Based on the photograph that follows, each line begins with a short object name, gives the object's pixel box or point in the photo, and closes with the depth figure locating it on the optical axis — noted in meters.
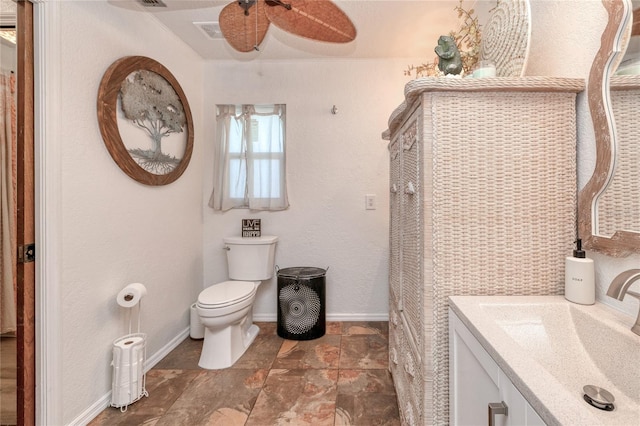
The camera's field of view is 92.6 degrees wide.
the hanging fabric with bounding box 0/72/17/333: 1.32
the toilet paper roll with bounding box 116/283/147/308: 1.68
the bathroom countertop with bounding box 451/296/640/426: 0.53
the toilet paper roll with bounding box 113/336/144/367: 1.63
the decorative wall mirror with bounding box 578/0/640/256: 0.85
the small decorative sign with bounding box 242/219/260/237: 2.73
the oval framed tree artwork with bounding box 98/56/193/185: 1.72
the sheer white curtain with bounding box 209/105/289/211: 2.73
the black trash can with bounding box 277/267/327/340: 2.41
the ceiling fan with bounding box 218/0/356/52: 1.63
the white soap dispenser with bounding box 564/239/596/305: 0.95
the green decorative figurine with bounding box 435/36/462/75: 1.23
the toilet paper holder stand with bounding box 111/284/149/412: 1.64
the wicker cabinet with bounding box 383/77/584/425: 1.06
